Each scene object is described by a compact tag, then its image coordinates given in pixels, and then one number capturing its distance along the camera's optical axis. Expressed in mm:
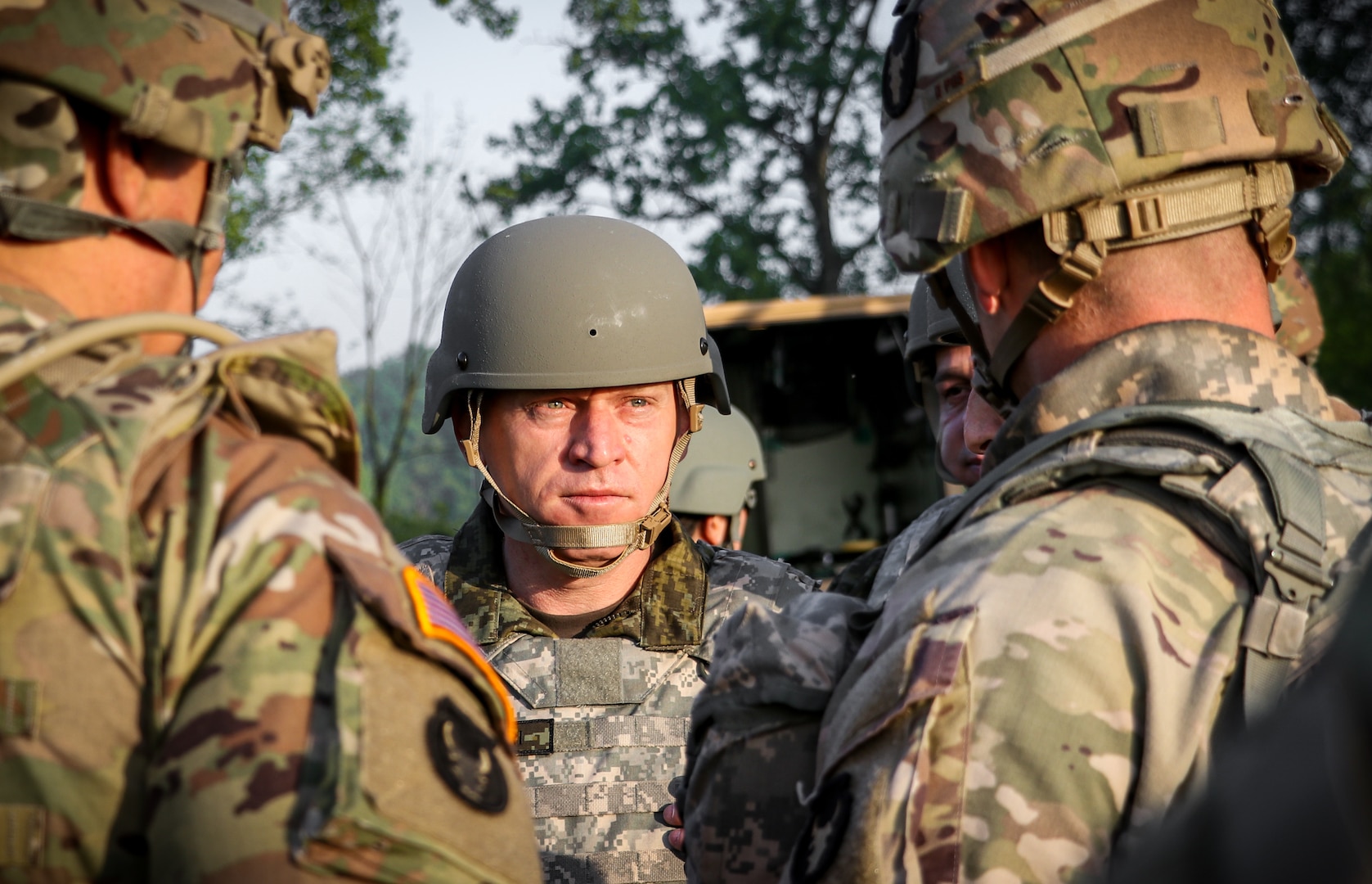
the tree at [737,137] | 22156
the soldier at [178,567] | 1460
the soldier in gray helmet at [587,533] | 3588
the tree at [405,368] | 18203
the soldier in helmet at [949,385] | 3967
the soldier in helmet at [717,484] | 5797
